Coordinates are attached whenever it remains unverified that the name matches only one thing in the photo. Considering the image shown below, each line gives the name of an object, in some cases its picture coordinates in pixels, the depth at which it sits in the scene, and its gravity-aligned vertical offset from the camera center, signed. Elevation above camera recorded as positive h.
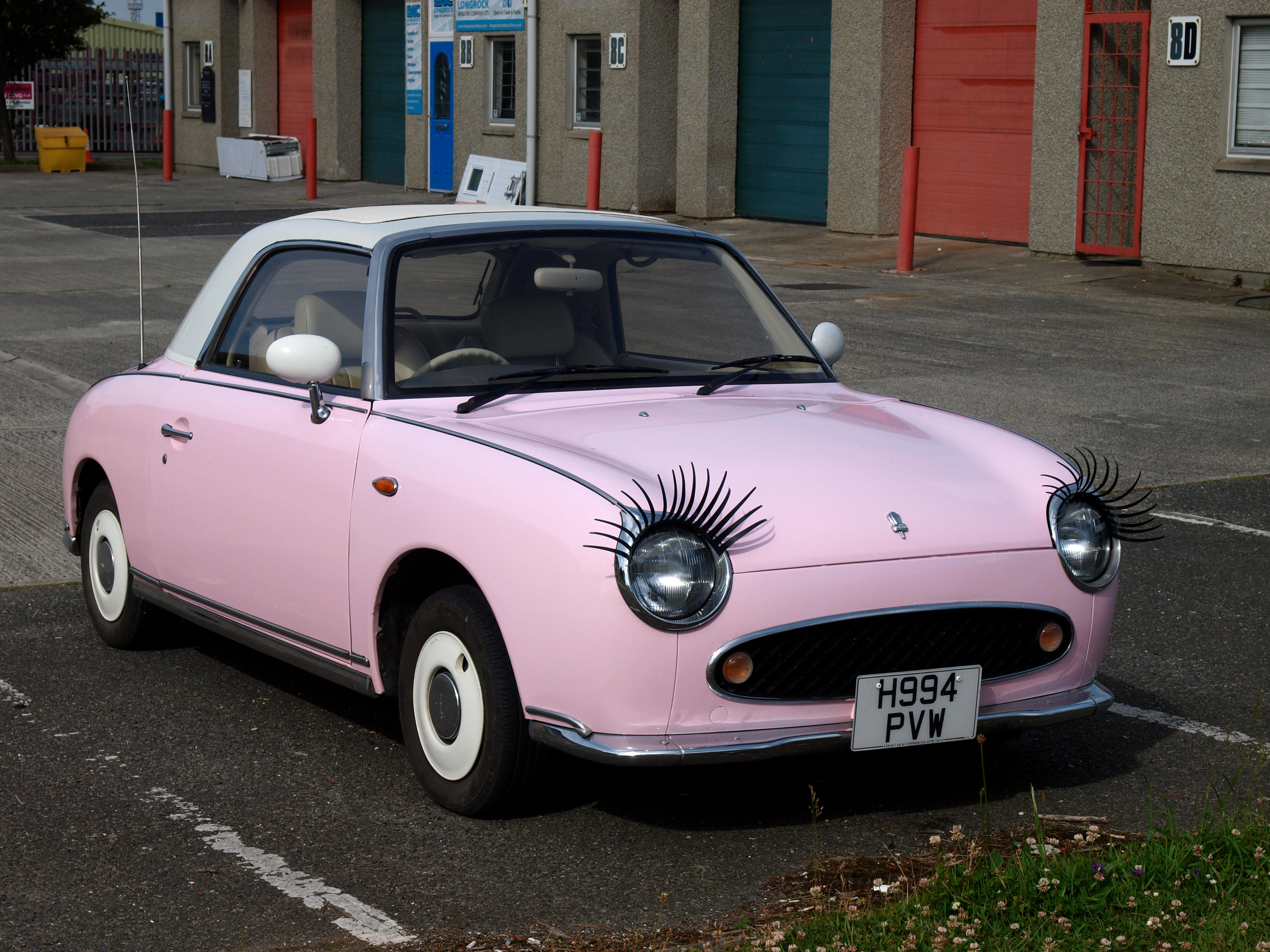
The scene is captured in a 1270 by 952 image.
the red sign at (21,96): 38.75 +1.95
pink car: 3.75 -0.76
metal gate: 18.02 +0.72
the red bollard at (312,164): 28.45 +0.38
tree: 35.06 +3.14
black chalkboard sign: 36.78 +1.96
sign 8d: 17.02 +1.53
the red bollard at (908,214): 17.84 -0.21
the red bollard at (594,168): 22.00 +0.28
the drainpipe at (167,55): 38.25 +2.88
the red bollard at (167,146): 33.41 +0.75
